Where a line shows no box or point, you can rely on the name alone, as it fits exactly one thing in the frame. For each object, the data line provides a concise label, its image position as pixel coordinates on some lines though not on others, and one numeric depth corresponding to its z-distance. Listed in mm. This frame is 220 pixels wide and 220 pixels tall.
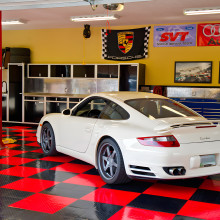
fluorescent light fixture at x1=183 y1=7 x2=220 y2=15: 8070
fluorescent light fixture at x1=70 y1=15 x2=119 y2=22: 9148
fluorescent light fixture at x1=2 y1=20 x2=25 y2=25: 10266
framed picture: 9906
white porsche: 3754
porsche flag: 10617
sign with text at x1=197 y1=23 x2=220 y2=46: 9820
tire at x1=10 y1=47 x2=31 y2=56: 11591
